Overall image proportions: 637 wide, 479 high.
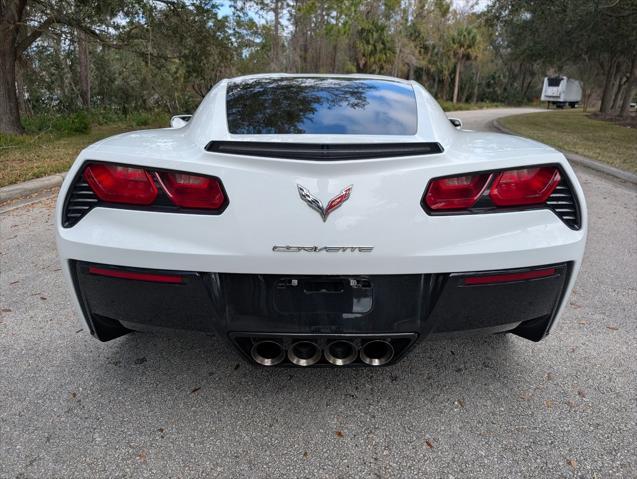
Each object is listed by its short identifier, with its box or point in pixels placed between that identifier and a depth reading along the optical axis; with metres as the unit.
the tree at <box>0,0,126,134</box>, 10.62
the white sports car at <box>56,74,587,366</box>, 1.70
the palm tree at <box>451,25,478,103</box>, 44.47
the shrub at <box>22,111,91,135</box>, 13.05
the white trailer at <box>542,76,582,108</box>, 46.25
